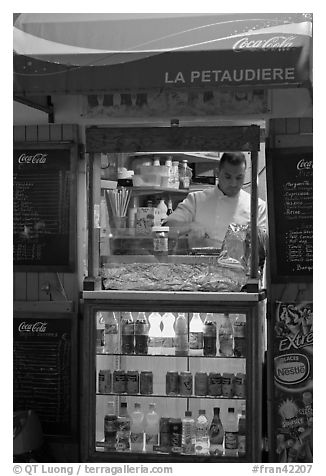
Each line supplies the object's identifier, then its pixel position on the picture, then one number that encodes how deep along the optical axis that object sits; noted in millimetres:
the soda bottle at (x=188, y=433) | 4572
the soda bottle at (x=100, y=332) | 4641
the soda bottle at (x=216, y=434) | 4602
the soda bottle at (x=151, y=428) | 4656
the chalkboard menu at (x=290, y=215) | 4840
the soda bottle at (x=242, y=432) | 4531
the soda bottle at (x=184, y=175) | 4914
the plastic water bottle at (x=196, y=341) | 4609
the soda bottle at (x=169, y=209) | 4895
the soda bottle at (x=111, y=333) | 4695
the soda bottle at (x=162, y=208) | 4871
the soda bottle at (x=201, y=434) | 4547
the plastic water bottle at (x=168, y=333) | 4665
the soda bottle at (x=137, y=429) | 4668
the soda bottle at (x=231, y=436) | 4512
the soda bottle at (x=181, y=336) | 4652
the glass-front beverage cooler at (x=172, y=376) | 4406
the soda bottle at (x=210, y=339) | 4605
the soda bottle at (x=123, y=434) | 4609
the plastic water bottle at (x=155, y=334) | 4680
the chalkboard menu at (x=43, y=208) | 5027
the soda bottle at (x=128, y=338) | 4672
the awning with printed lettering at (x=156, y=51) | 3957
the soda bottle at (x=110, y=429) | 4625
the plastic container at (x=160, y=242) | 4805
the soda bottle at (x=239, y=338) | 4535
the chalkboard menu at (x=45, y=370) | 4996
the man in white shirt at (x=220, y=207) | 4855
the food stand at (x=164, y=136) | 3979
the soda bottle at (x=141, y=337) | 4664
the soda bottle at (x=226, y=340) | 4578
